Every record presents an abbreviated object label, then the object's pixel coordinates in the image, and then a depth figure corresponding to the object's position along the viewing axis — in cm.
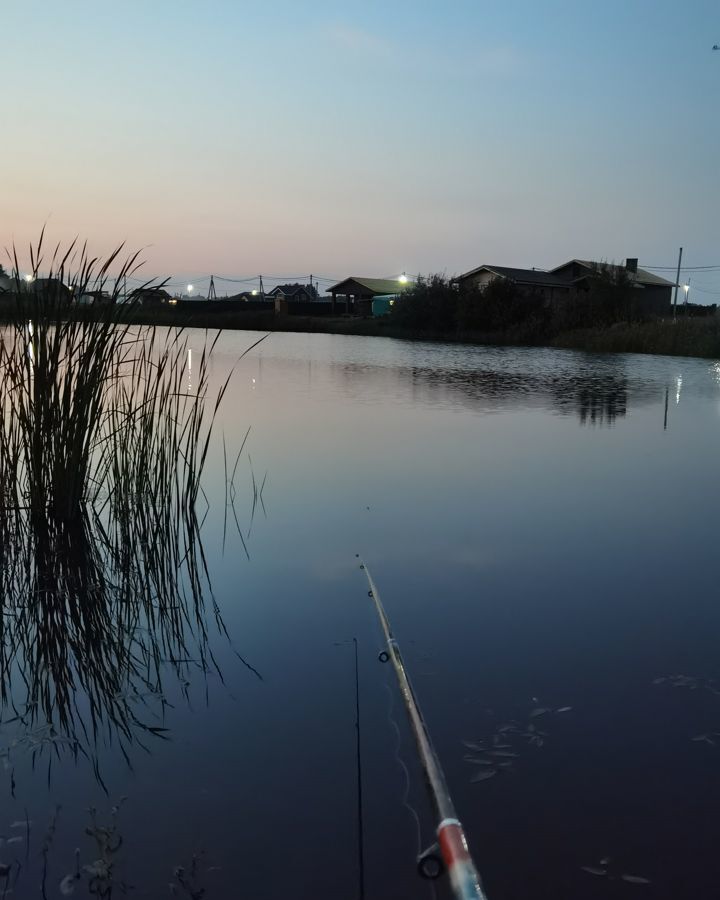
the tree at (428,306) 3675
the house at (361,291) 5384
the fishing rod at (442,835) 149
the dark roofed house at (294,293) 7750
